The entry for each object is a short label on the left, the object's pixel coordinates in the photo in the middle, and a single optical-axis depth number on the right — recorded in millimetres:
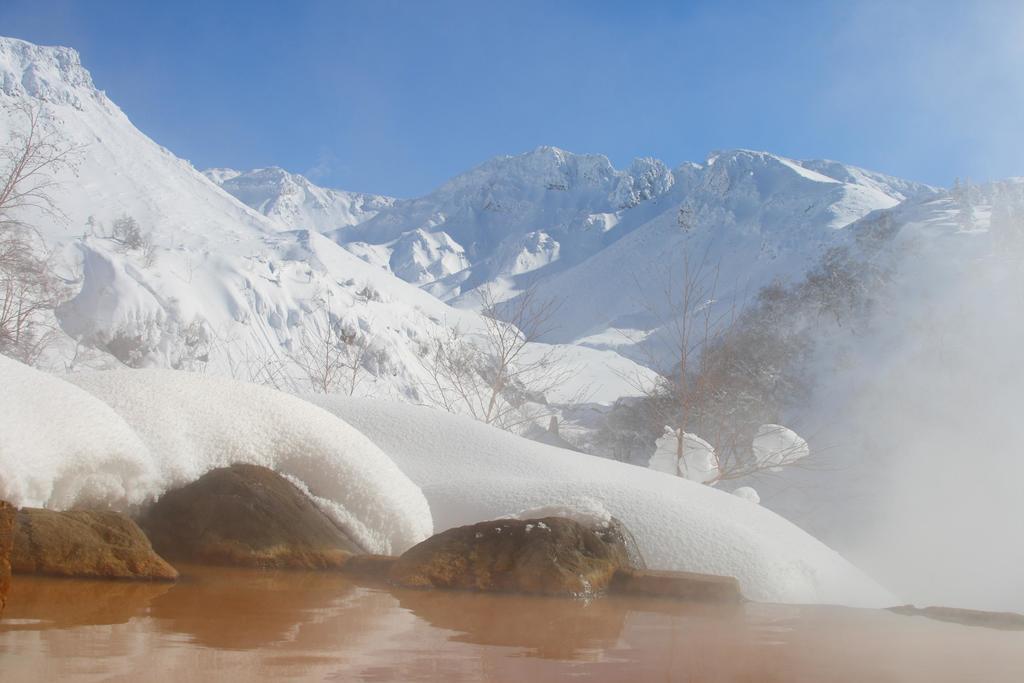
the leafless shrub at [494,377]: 10555
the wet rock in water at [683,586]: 2988
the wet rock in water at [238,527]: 3176
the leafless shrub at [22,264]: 7688
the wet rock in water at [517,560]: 2910
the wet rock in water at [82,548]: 2564
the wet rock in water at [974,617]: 2684
